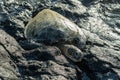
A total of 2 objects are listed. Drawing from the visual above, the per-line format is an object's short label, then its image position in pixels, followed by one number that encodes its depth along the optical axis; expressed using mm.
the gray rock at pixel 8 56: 6184
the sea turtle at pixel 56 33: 7029
